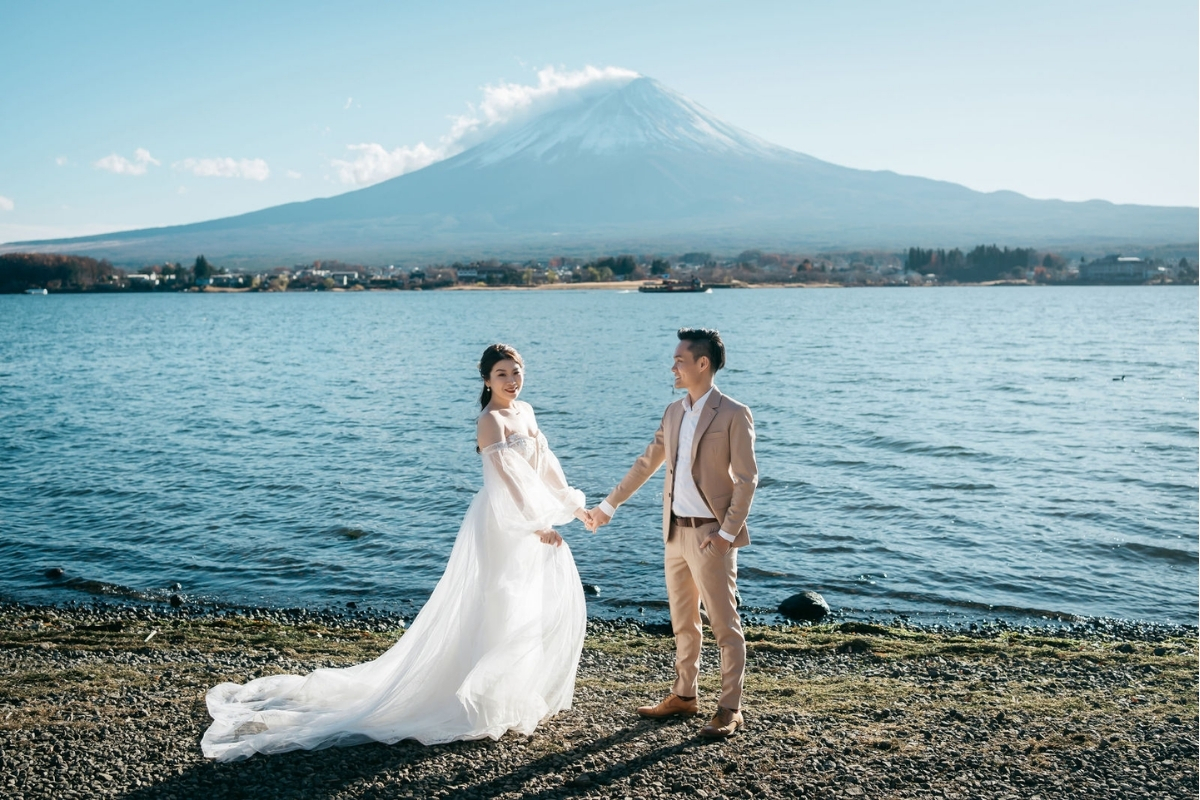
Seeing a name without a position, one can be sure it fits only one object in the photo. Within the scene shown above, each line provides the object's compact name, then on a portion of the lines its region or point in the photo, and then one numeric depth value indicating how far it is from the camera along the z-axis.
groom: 6.17
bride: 6.21
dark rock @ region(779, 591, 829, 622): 12.15
